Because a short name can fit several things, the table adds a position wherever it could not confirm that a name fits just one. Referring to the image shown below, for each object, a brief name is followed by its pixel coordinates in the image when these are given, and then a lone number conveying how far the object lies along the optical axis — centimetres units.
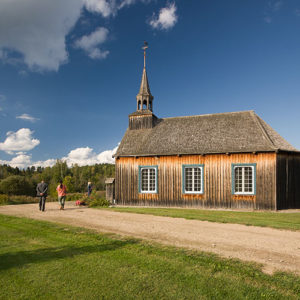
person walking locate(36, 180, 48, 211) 1328
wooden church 1449
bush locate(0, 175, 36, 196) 4022
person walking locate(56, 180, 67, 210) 1382
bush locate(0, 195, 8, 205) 1890
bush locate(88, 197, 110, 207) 1592
